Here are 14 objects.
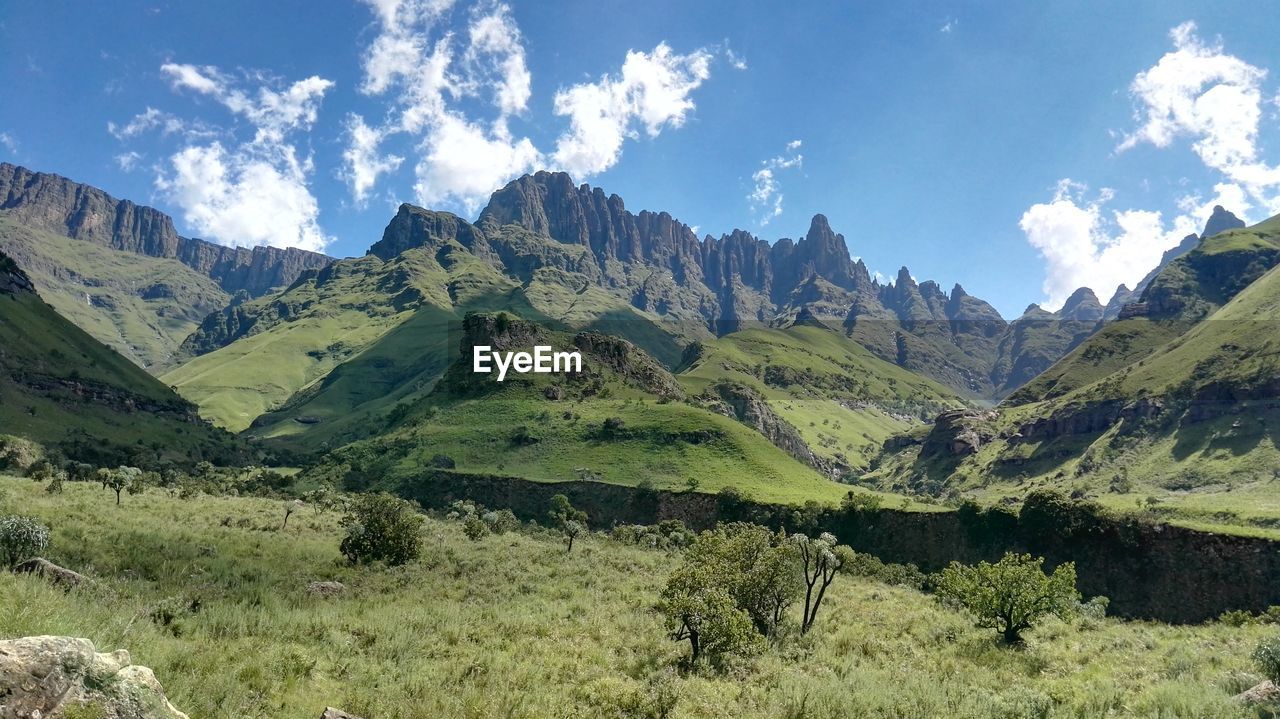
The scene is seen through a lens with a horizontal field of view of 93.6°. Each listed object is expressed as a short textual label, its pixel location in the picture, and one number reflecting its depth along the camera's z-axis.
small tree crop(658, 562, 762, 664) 28.17
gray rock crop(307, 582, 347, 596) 35.34
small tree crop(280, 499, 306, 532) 60.50
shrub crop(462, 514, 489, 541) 67.71
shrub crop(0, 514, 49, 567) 27.24
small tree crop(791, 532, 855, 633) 34.50
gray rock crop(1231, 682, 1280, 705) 19.25
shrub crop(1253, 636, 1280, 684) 20.41
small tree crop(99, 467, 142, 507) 59.31
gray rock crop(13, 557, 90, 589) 23.52
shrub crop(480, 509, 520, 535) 80.75
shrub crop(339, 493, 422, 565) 48.56
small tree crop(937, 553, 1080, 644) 35.44
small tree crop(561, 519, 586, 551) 66.48
